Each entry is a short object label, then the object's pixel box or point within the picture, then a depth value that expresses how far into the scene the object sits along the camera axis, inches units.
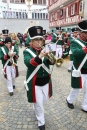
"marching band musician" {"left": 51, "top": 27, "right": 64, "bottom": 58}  391.1
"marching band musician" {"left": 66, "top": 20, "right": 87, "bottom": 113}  140.4
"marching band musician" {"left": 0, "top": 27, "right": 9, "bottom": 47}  328.2
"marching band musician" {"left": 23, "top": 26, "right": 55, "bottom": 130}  121.2
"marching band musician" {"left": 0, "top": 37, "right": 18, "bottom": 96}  202.8
